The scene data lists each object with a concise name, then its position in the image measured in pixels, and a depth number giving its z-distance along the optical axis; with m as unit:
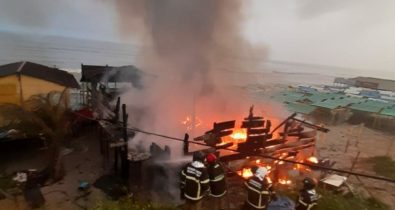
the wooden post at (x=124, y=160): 11.52
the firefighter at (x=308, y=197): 8.09
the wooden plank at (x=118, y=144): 11.37
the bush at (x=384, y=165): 17.20
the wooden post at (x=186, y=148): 11.64
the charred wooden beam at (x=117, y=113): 12.55
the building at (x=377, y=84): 57.13
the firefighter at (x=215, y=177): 8.02
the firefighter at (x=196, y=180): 7.77
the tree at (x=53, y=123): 12.93
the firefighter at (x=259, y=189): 7.98
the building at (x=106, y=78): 20.22
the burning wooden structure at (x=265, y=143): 11.96
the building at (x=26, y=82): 18.92
